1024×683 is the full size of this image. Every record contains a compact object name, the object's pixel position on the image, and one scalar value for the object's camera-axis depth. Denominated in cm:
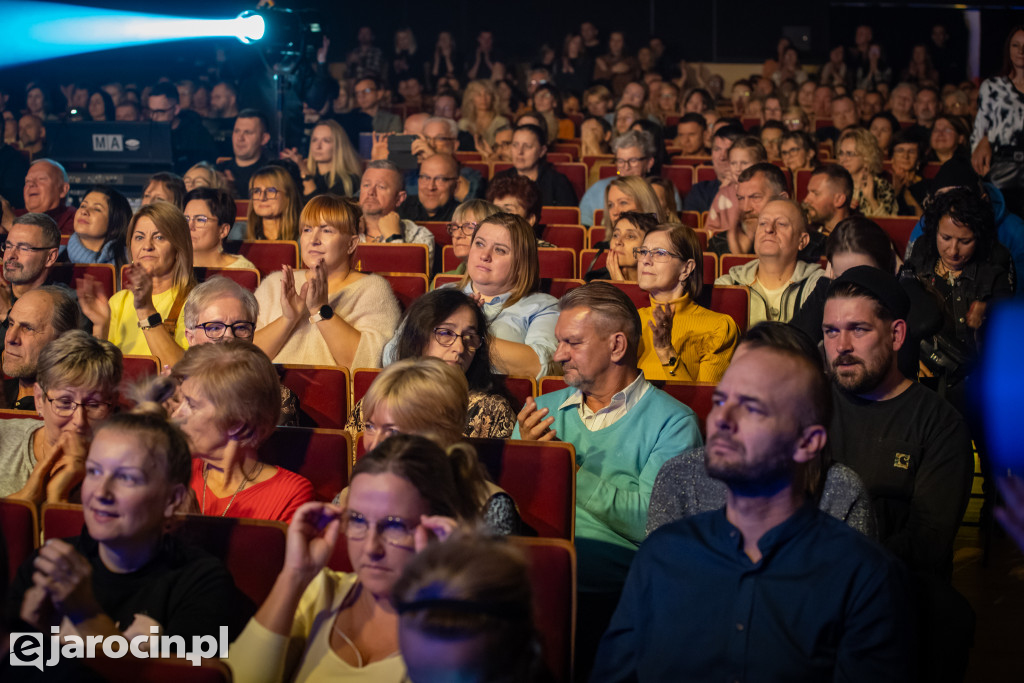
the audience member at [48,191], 498
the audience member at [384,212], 479
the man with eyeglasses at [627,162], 561
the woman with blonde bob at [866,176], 572
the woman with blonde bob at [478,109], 817
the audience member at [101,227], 440
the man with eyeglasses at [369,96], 877
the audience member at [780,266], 385
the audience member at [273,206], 475
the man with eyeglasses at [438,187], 523
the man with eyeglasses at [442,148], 559
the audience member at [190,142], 693
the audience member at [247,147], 620
